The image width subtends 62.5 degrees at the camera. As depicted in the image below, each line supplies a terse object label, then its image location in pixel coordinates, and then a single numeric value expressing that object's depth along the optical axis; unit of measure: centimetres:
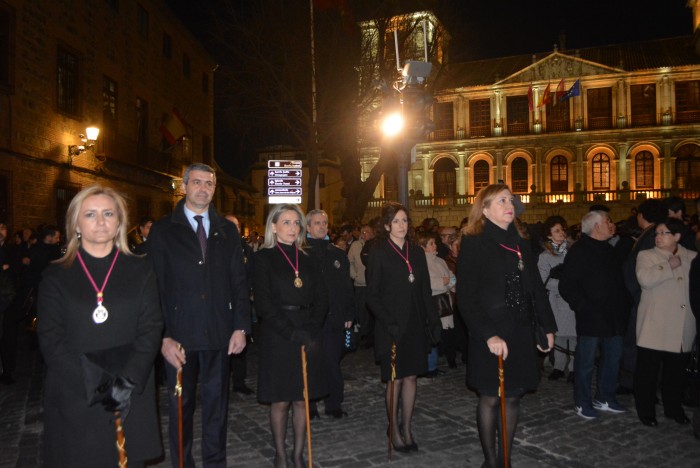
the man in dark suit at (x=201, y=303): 418
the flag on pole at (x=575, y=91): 4247
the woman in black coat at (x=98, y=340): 292
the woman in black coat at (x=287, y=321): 429
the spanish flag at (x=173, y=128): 2125
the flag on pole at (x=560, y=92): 4567
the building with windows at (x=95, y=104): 1350
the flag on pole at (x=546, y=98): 4587
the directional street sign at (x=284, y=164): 1223
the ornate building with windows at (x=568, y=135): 4966
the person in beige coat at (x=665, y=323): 578
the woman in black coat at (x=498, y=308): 418
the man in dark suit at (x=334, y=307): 625
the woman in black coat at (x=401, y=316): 500
